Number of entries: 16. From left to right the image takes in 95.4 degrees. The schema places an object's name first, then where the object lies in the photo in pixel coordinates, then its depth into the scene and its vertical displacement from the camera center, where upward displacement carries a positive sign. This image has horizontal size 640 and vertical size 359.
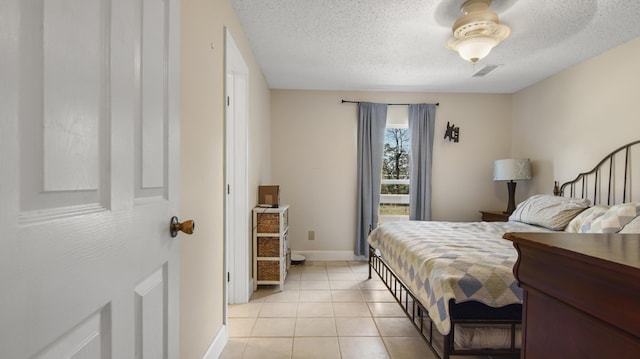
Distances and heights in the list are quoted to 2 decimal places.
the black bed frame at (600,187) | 2.20 -0.10
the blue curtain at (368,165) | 4.15 +0.13
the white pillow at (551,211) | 2.65 -0.33
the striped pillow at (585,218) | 2.35 -0.35
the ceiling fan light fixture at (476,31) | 2.08 +1.10
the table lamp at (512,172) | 3.70 +0.05
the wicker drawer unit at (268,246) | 3.02 -0.77
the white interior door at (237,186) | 2.68 -0.13
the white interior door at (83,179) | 0.43 -0.02
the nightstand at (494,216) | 3.64 -0.52
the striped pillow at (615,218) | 2.11 -0.30
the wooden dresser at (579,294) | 0.58 -0.27
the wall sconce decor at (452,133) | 4.26 +0.62
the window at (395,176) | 4.41 -0.02
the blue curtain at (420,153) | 4.20 +0.32
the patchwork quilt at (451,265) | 1.53 -0.54
